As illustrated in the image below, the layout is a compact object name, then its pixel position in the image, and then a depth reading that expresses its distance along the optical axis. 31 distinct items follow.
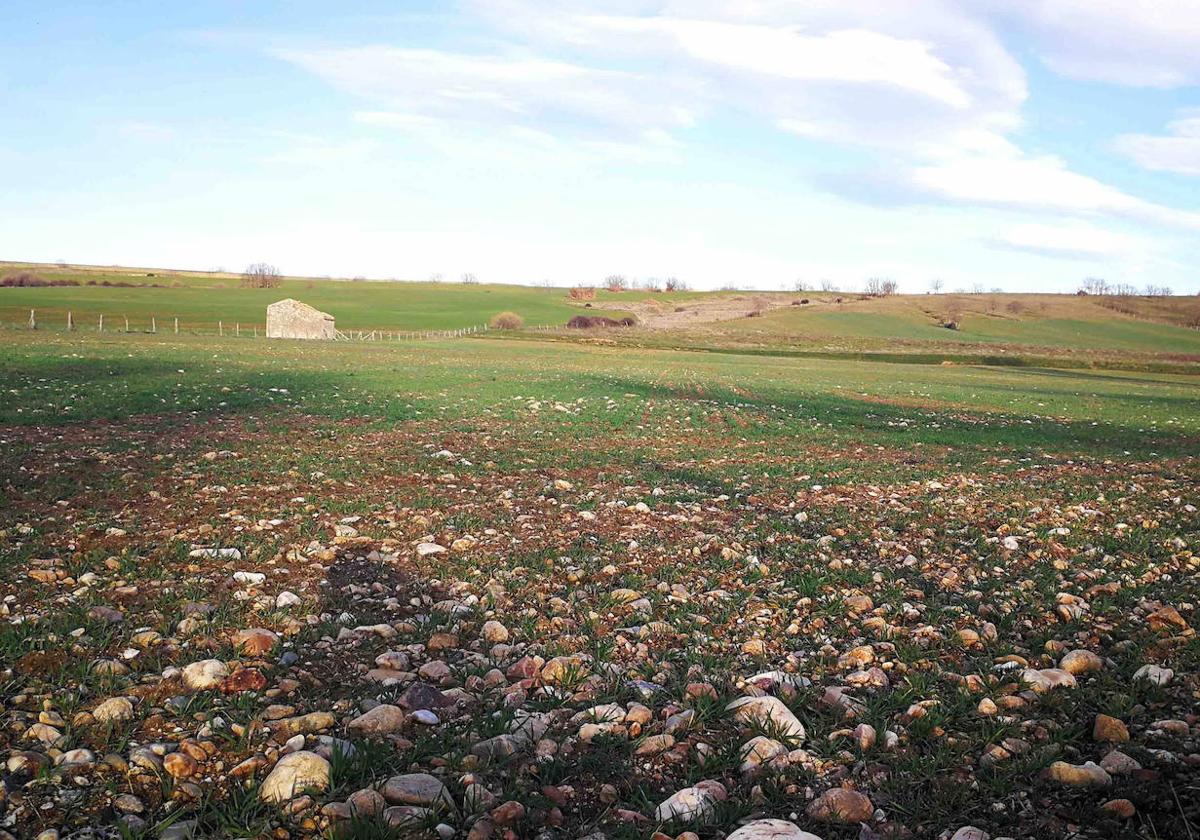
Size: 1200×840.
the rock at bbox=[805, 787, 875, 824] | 3.10
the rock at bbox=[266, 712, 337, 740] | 3.65
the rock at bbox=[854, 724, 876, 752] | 3.66
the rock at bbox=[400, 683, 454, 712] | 3.98
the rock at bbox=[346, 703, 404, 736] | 3.72
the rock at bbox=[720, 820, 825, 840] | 2.91
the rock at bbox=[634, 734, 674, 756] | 3.63
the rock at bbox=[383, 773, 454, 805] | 3.15
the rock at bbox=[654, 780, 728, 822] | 3.12
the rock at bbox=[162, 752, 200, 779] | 3.25
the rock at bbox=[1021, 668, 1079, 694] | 4.18
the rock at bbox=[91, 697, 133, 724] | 3.62
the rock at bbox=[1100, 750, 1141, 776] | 3.29
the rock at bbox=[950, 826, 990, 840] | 2.92
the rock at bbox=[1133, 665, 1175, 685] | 4.11
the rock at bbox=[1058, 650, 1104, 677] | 4.41
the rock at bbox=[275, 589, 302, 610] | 5.30
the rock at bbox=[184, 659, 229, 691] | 4.05
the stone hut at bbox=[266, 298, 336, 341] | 69.62
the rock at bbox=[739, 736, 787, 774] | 3.51
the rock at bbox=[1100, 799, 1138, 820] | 3.00
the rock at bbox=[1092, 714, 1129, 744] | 3.58
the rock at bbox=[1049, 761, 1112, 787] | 3.22
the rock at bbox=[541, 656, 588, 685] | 4.40
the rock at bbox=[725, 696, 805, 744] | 3.76
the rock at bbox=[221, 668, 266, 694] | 4.07
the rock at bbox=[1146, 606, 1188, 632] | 4.95
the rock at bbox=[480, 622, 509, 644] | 4.97
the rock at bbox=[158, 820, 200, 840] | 2.85
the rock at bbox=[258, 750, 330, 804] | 3.16
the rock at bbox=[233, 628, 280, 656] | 4.53
